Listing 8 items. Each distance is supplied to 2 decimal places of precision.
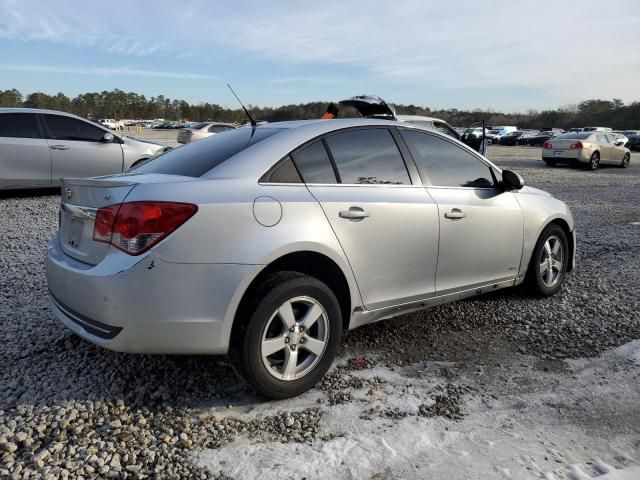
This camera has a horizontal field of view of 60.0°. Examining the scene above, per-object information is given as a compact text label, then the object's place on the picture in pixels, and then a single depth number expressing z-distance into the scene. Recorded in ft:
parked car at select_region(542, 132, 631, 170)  66.64
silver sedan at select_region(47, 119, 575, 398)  9.16
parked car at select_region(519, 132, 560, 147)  150.41
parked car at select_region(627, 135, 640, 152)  128.88
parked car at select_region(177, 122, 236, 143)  74.54
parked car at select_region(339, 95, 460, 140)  27.76
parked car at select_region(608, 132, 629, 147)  73.87
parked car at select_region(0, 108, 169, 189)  30.48
